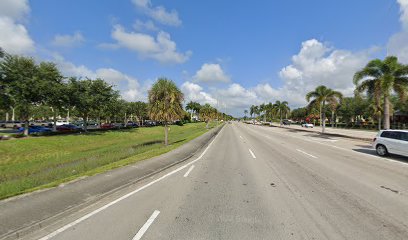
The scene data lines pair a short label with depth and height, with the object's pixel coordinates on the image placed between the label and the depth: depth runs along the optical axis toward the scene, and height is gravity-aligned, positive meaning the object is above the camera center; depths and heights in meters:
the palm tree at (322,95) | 43.09 +5.58
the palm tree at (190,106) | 129.61 +9.00
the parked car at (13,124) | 49.13 -1.34
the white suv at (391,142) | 13.31 -1.17
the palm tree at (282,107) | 91.06 +6.74
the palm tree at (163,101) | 19.69 +1.82
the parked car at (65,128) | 40.25 -1.61
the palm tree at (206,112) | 71.57 +3.11
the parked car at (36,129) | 38.92 -1.83
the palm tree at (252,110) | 176.84 +10.26
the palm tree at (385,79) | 22.72 +4.89
